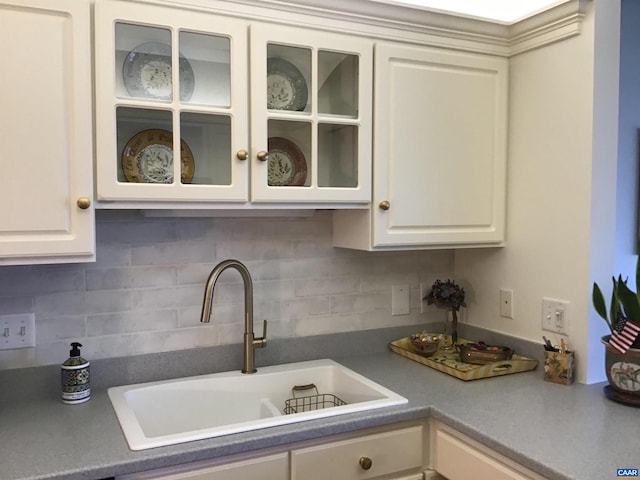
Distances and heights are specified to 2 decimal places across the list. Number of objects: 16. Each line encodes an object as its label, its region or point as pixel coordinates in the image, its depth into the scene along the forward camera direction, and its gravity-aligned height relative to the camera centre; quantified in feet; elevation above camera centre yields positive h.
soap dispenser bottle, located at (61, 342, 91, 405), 5.26 -1.55
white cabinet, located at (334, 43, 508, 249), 6.07 +0.79
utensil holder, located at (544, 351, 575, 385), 5.76 -1.55
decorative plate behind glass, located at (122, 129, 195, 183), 5.06 +0.58
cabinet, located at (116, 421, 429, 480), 4.44 -2.10
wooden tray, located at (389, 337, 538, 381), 5.99 -1.67
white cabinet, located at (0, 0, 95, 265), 4.49 +0.73
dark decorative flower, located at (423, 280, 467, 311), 7.14 -0.97
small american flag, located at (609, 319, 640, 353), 5.12 -1.08
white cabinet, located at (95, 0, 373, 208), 4.94 +1.07
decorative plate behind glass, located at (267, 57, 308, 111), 5.57 +1.39
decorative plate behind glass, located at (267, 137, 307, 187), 5.62 +0.59
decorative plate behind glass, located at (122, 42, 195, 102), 5.03 +1.39
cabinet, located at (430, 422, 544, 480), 4.43 -2.08
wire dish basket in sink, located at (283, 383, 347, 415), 6.26 -2.10
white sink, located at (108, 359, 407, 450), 5.55 -1.90
